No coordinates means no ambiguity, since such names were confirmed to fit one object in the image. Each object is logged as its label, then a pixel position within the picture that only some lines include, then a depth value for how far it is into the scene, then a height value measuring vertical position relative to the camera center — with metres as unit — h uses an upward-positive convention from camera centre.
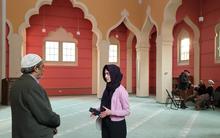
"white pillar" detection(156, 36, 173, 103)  9.30 -0.14
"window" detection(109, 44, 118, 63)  13.42 +0.77
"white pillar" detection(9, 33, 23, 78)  9.44 +0.47
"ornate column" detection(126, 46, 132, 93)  13.64 -0.36
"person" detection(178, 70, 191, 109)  8.99 -0.76
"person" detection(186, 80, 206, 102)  8.31 -1.10
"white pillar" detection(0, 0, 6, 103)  6.02 +1.06
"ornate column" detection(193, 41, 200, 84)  10.59 +0.22
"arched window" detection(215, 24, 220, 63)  9.57 +1.02
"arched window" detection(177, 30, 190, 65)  11.45 +1.01
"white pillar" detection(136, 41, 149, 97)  11.34 -0.35
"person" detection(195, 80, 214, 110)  8.02 -1.32
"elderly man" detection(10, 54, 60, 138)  1.70 -0.39
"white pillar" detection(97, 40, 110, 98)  10.49 +0.45
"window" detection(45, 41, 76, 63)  12.07 +0.76
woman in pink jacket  2.33 -0.48
